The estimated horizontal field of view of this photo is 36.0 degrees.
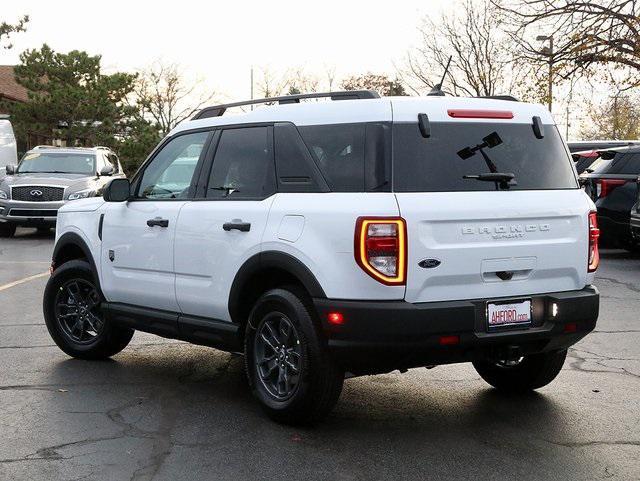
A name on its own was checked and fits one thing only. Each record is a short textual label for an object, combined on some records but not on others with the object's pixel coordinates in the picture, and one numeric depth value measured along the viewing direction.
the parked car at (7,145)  24.66
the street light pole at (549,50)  27.51
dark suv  15.53
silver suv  19.39
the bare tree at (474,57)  44.25
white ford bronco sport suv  5.14
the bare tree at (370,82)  62.82
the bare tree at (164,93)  66.62
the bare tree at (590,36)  26.56
